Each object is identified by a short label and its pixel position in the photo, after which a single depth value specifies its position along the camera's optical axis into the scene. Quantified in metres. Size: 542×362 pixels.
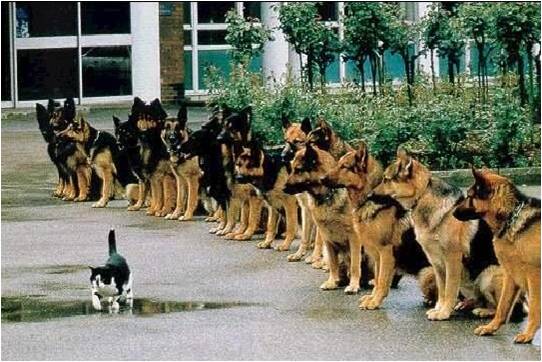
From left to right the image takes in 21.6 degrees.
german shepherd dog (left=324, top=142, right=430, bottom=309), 10.88
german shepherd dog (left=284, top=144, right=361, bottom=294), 11.84
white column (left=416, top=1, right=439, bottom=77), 32.89
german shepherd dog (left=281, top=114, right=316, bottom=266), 13.09
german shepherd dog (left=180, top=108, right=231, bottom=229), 15.50
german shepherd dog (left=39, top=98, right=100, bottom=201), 18.34
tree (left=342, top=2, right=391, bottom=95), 22.19
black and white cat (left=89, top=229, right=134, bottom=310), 11.15
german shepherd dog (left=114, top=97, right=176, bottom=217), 16.98
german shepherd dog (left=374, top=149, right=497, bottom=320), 10.20
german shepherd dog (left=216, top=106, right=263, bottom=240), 14.69
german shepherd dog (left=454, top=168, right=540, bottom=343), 9.30
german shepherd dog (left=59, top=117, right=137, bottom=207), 17.89
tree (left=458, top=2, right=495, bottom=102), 20.42
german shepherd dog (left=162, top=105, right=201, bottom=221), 16.50
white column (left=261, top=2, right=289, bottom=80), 31.23
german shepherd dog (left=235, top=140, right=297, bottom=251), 14.07
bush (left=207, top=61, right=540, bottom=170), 18.17
